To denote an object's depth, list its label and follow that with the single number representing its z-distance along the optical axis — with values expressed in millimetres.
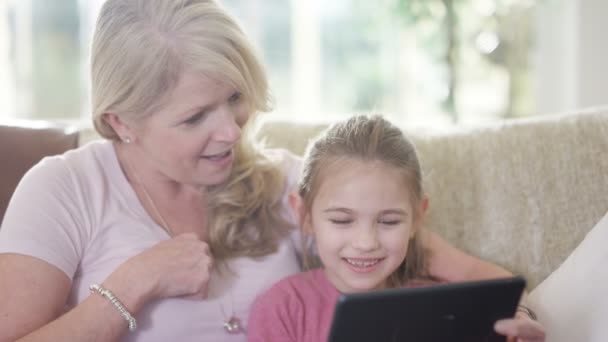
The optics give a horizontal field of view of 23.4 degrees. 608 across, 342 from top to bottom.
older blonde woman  1466
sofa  1611
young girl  1467
